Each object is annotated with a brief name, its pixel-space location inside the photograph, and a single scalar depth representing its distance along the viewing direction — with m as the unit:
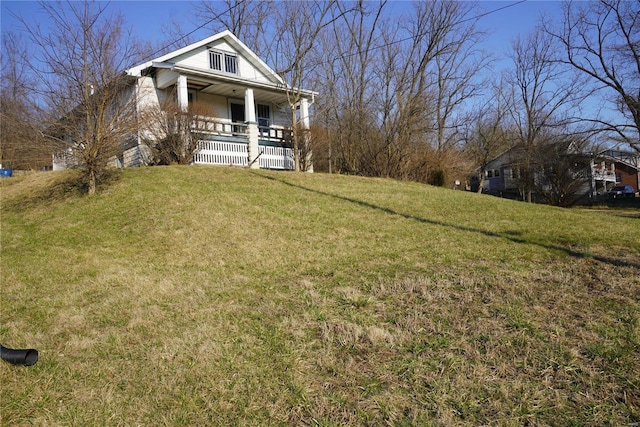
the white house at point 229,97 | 15.12
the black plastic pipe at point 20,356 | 3.13
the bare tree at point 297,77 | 17.02
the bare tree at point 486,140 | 35.34
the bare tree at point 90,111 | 9.30
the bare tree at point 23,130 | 9.25
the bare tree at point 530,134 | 29.39
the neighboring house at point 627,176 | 50.68
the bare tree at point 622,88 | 21.27
